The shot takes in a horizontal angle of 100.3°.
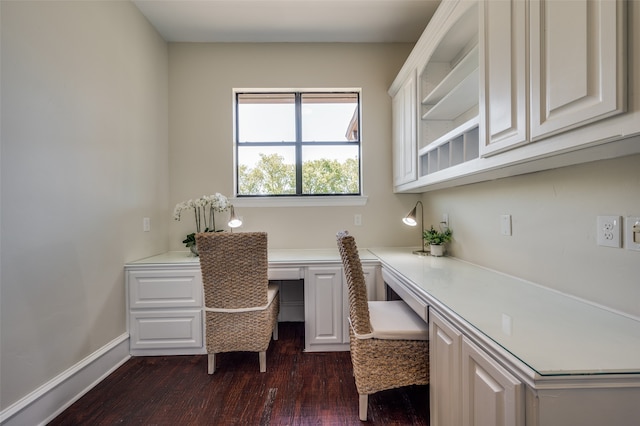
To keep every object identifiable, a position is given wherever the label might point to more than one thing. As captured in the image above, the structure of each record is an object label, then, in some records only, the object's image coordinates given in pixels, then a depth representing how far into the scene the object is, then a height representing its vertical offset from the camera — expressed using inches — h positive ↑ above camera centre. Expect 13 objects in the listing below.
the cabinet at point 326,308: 83.8 -29.5
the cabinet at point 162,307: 81.0 -28.0
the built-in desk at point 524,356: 25.4 -15.3
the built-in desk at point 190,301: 81.1 -26.7
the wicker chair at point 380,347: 53.8 -27.0
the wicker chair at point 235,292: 69.1 -20.9
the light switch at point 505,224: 59.3 -2.6
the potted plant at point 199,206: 93.0 +3.0
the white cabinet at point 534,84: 26.9 +17.0
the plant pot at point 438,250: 84.0 -11.7
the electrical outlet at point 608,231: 38.6 -2.9
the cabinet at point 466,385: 28.2 -22.0
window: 109.3 +29.3
